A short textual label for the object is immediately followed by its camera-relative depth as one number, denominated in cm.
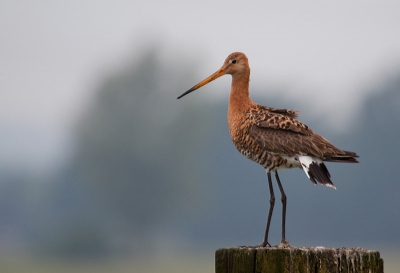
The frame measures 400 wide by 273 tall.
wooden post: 1508
